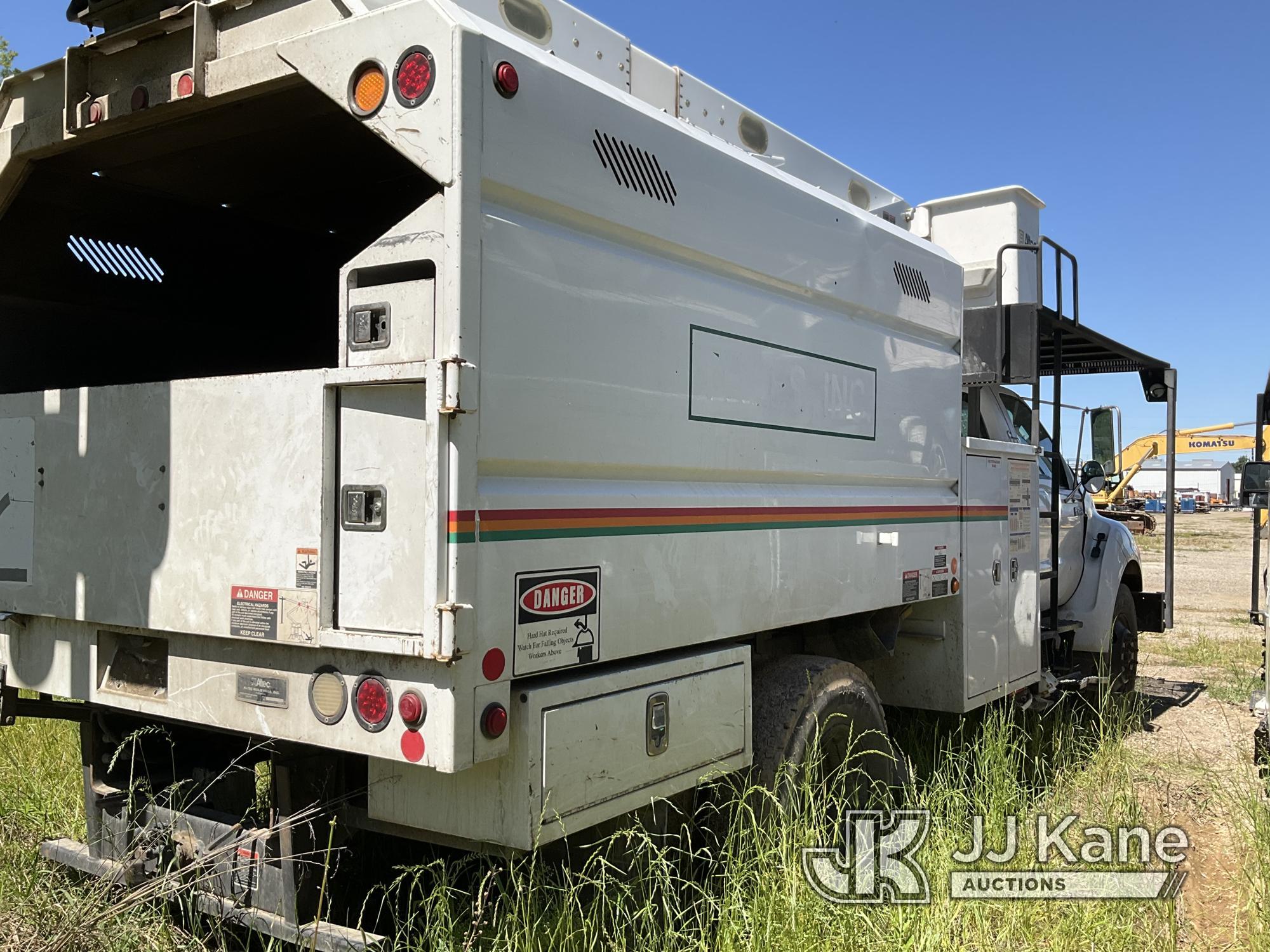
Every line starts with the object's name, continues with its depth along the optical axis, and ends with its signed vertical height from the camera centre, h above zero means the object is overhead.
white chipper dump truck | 2.51 +0.21
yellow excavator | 26.11 +1.79
